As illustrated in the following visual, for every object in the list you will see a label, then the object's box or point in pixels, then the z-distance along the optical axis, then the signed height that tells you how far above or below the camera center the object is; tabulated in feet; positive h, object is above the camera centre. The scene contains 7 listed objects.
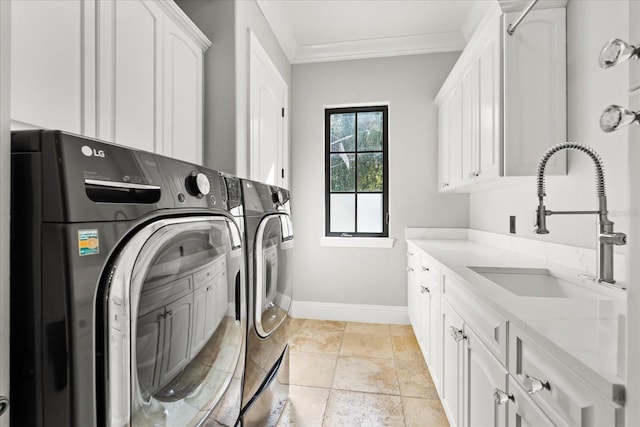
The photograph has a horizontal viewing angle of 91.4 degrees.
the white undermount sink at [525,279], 4.99 -1.12
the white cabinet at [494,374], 2.07 -1.53
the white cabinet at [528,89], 5.39 +2.13
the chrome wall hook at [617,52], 1.68 +0.87
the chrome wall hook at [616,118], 1.67 +0.51
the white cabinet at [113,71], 3.15 +1.81
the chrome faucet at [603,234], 3.40 -0.26
